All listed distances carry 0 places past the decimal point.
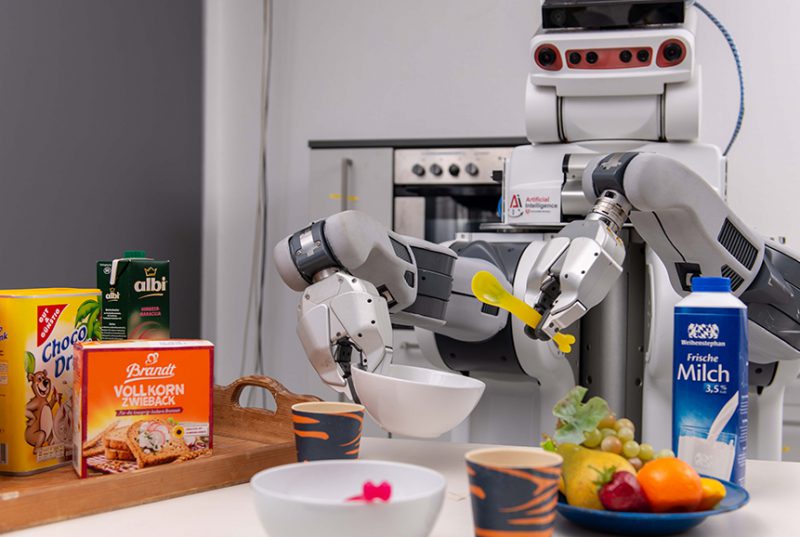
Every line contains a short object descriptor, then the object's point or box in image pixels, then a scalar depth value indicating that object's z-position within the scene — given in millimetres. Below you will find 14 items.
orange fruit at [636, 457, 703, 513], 707
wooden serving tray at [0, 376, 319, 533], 756
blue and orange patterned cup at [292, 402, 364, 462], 832
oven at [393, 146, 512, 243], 2795
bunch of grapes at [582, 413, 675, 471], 772
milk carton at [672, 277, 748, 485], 837
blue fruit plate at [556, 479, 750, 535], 689
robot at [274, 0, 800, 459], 1188
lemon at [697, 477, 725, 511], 725
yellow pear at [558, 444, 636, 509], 724
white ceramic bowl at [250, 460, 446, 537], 570
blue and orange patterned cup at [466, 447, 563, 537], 596
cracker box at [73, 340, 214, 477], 843
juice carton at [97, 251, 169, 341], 1029
